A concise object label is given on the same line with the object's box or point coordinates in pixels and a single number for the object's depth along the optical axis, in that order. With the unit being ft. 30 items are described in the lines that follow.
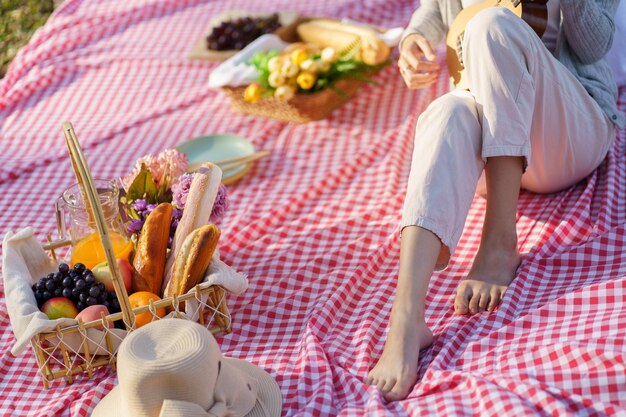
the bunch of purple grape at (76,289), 6.46
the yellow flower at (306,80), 10.07
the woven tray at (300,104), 10.23
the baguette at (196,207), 6.84
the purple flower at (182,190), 7.09
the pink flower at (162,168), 7.47
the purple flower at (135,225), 7.13
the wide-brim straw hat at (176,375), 5.00
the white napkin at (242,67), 10.40
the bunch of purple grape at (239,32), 11.70
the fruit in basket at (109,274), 6.64
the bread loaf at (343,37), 10.52
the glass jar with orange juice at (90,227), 7.02
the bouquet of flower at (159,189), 7.14
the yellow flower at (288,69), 10.05
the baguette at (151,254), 6.73
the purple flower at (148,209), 7.17
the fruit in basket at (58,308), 6.33
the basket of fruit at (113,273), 6.15
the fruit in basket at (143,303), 6.46
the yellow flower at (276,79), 10.08
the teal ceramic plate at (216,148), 9.76
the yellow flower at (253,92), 10.18
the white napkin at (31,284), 6.08
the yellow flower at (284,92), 10.03
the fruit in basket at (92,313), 6.28
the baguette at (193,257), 6.45
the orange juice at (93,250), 7.01
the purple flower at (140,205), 7.18
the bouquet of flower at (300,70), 10.09
